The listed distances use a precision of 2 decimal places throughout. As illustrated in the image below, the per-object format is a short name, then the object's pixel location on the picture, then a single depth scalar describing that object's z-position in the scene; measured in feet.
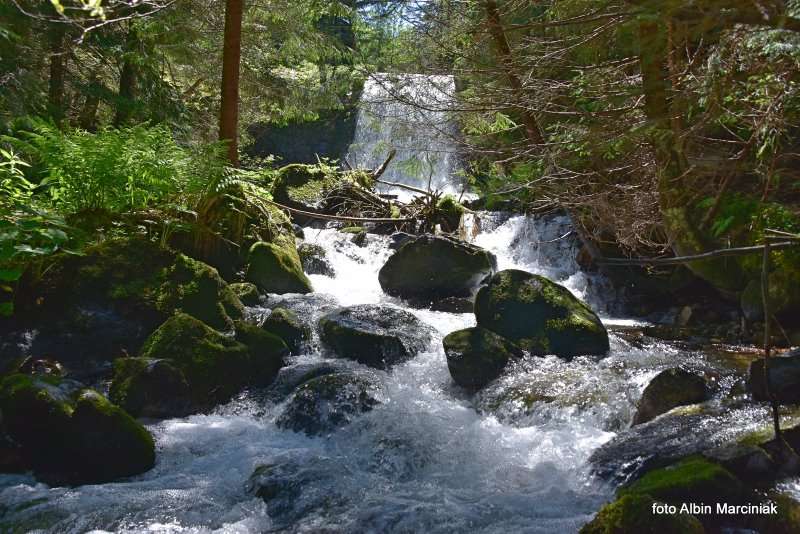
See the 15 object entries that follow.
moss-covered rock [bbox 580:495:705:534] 12.40
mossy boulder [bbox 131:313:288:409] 22.94
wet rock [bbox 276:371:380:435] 21.76
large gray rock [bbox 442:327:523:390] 24.66
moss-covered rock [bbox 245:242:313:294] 34.27
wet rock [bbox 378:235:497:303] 36.63
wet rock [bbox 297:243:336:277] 41.73
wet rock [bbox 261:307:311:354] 27.55
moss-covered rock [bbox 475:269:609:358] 27.20
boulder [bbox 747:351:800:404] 18.79
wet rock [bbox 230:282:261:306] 31.68
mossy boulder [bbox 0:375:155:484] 17.63
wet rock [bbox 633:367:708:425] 20.17
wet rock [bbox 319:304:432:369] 26.76
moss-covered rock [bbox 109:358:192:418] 21.07
